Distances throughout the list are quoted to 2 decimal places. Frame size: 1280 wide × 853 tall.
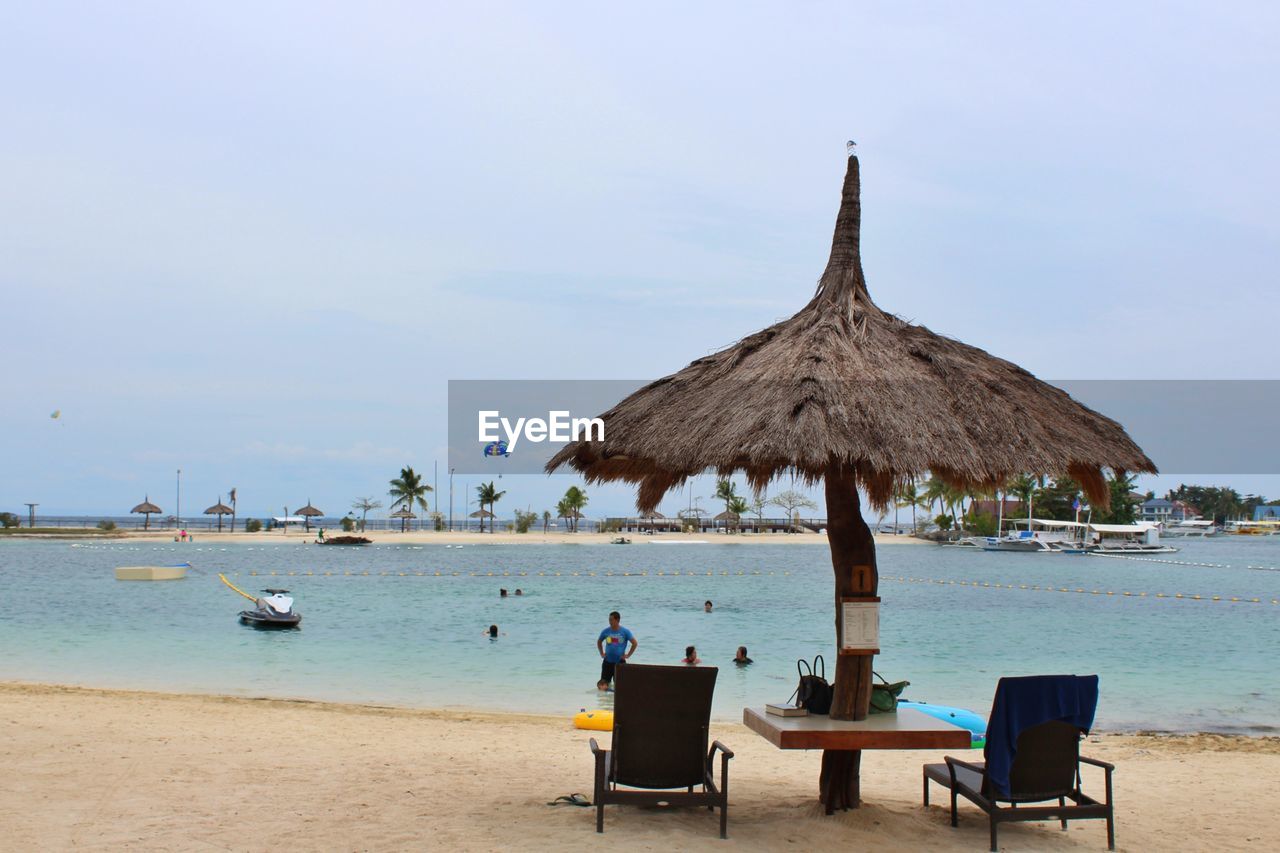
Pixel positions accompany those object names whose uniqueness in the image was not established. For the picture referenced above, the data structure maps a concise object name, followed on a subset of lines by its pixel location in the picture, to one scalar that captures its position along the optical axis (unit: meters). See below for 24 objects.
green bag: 5.15
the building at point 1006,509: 88.19
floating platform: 35.94
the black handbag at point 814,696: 5.12
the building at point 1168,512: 135.75
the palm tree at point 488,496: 87.69
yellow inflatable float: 10.24
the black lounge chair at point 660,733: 4.77
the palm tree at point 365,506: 94.44
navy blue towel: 4.71
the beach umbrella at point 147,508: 77.75
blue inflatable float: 8.67
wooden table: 4.68
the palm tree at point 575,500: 88.48
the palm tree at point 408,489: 86.31
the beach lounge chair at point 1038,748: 4.73
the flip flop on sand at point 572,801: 5.49
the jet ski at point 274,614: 20.77
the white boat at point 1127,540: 64.19
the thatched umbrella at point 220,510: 80.00
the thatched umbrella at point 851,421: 4.69
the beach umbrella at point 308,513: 82.31
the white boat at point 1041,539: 65.56
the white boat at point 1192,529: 117.11
